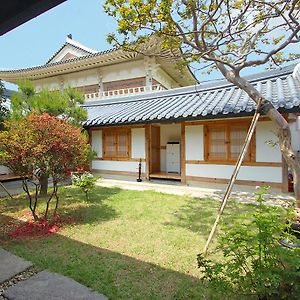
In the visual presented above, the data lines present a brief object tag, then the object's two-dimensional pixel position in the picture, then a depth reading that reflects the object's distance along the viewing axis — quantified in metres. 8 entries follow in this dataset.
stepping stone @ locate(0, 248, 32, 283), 3.01
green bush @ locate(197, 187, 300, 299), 2.08
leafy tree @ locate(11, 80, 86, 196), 6.76
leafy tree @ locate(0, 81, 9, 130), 6.95
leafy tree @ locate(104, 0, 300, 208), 4.88
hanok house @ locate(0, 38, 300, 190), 7.42
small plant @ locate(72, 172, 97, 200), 6.61
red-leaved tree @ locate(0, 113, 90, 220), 4.44
